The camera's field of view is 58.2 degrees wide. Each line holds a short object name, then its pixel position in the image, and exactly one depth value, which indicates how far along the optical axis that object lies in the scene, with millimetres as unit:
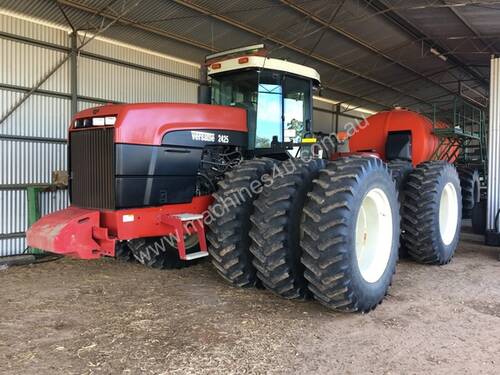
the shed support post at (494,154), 8742
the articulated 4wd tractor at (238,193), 4145
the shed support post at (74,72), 8547
